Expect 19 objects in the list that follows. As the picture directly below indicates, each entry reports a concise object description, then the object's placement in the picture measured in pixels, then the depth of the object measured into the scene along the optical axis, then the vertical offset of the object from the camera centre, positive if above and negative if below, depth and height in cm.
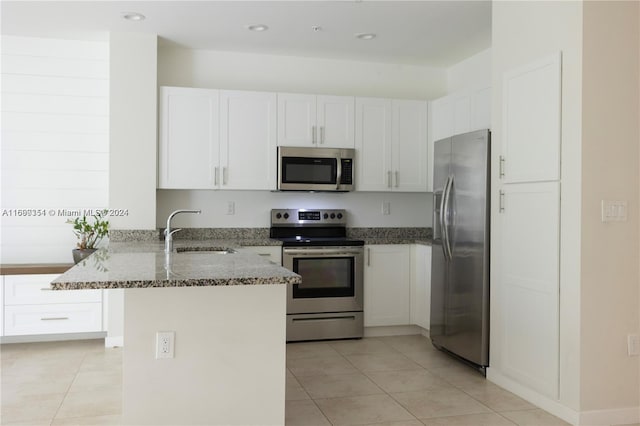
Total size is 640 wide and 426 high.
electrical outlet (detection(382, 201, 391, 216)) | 573 +2
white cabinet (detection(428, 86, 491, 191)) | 437 +81
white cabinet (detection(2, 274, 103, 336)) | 461 -82
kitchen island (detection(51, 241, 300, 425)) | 256 -64
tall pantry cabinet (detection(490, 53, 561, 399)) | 323 -12
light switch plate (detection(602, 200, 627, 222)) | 308 +1
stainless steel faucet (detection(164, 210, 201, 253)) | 359 -21
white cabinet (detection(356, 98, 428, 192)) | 525 +61
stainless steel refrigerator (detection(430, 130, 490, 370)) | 386 -26
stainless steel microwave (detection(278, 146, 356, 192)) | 504 +36
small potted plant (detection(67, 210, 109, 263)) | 461 -20
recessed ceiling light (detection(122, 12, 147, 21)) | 426 +144
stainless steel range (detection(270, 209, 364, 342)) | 489 -68
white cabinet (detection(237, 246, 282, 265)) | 485 -36
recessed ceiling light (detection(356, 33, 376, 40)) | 471 +144
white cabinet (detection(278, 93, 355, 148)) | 506 +79
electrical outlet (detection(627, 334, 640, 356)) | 314 -72
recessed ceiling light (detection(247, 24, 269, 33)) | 450 +144
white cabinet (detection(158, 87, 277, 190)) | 483 +59
